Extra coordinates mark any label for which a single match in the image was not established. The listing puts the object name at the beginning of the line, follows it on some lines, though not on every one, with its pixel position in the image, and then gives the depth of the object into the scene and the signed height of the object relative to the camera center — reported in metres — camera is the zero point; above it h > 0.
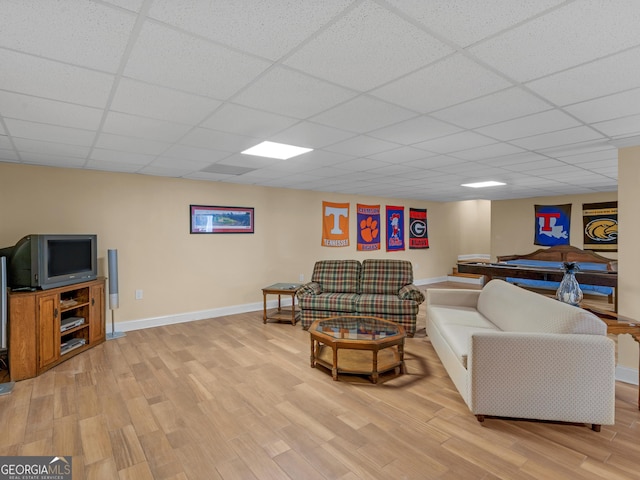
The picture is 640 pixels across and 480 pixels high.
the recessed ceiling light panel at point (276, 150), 3.26 +0.87
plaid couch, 4.32 -0.83
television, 3.23 -0.29
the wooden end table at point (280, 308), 4.89 -1.10
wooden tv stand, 3.05 -0.94
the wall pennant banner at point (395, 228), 7.83 +0.14
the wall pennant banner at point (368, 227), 7.29 +0.16
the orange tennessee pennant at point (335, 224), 6.72 +0.20
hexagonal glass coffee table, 2.97 -0.99
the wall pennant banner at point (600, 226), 6.80 +0.17
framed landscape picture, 5.15 +0.24
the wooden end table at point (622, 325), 2.47 -0.68
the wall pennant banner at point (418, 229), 8.32 +0.13
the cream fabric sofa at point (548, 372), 2.14 -0.91
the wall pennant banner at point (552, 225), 7.38 +0.21
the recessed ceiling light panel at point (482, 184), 5.70 +0.87
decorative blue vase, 2.98 -0.50
